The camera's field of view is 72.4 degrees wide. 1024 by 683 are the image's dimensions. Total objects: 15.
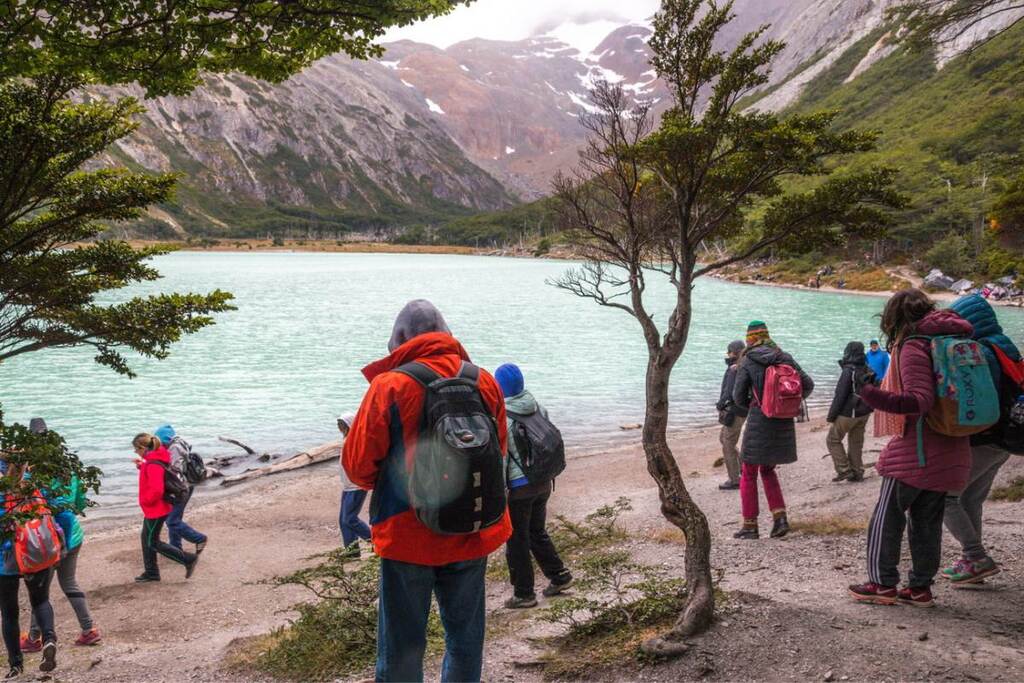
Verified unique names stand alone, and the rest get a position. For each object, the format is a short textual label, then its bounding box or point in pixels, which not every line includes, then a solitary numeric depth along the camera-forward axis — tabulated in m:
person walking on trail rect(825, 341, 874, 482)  10.89
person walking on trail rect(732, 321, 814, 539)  7.99
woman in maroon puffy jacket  4.84
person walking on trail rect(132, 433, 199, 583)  9.36
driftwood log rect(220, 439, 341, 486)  16.42
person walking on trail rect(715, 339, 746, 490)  11.48
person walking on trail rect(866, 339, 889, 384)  11.41
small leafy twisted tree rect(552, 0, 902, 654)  7.86
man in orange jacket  3.51
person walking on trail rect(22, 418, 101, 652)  7.27
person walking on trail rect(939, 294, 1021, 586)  5.06
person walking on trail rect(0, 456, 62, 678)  6.59
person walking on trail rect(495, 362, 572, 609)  6.39
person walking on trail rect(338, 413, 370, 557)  9.53
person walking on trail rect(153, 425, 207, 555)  9.73
